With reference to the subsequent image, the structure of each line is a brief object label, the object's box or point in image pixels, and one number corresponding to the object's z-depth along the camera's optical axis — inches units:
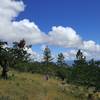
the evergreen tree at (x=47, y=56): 1604.6
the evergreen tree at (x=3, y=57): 523.2
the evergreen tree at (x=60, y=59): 1738.6
